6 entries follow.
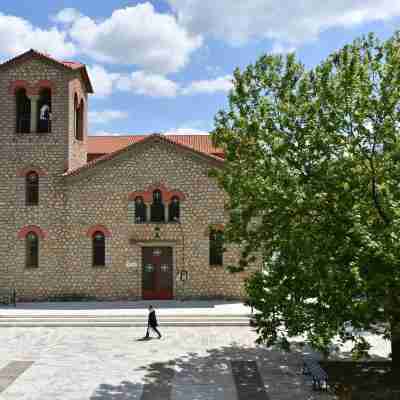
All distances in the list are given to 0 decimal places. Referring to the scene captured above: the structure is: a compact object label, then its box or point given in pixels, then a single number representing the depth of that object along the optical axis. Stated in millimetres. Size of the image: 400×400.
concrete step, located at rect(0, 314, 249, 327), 20078
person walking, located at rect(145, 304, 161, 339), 17531
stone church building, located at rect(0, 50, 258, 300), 24359
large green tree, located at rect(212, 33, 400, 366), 9539
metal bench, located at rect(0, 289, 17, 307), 24159
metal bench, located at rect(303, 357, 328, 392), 12102
